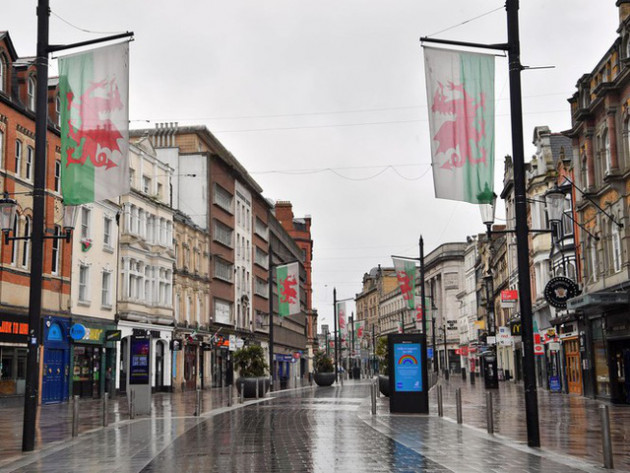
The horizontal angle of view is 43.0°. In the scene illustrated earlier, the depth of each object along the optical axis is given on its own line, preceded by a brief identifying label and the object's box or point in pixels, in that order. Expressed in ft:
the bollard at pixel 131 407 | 83.56
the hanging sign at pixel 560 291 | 115.96
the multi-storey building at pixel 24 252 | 110.22
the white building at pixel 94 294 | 133.39
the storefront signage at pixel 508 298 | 193.41
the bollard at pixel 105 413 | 71.52
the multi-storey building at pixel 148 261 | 152.15
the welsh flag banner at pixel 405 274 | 132.67
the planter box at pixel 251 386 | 127.60
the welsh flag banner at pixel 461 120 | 50.06
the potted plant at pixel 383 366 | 121.80
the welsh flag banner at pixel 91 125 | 51.98
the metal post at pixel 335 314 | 257.67
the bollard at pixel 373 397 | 82.22
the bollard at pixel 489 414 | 61.05
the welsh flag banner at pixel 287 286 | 162.20
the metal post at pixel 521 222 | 50.49
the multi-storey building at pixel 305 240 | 406.00
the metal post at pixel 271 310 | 175.22
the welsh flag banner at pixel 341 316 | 250.16
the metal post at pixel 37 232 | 52.03
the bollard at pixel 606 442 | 41.01
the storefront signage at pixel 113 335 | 139.96
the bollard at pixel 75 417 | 61.23
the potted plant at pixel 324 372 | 205.04
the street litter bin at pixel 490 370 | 161.27
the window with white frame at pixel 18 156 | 113.70
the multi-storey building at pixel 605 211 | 98.48
